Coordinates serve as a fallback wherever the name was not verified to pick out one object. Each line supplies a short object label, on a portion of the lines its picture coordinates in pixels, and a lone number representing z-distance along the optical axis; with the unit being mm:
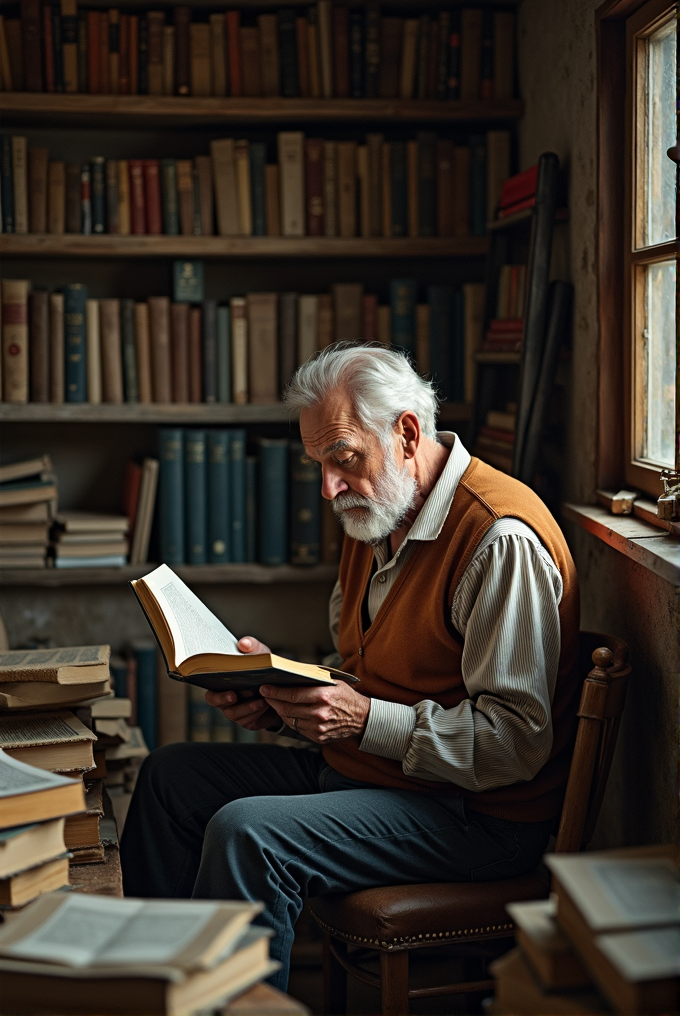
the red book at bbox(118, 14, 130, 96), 2748
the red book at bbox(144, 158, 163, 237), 2803
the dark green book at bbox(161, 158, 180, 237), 2811
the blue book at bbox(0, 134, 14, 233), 2752
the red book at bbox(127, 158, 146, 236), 2801
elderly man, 1592
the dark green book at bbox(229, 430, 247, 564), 2893
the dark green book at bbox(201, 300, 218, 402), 2848
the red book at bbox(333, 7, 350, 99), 2760
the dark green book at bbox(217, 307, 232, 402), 2877
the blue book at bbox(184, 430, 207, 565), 2873
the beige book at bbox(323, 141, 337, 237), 2836
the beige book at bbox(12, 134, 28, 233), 2746
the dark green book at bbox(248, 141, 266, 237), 2820
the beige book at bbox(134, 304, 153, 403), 2844
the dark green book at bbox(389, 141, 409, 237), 2822
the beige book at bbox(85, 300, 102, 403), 2826
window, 1904
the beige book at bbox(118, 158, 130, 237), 2799
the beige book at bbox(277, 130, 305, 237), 2822
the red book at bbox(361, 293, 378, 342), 2889
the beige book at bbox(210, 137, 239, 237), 2811
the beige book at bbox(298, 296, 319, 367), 2900
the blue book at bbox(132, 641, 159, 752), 2914
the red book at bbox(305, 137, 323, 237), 2830
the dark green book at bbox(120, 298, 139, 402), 2834
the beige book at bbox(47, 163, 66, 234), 2785
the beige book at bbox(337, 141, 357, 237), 2834
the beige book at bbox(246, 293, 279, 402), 2877
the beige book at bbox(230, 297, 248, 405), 2873
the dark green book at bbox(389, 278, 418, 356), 2889
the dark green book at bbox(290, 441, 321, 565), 2898
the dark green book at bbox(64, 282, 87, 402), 2812
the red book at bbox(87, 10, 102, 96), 2732
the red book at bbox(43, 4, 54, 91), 2727
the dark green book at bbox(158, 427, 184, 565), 2859
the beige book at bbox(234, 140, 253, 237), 2820
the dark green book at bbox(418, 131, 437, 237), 2824
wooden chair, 1566
